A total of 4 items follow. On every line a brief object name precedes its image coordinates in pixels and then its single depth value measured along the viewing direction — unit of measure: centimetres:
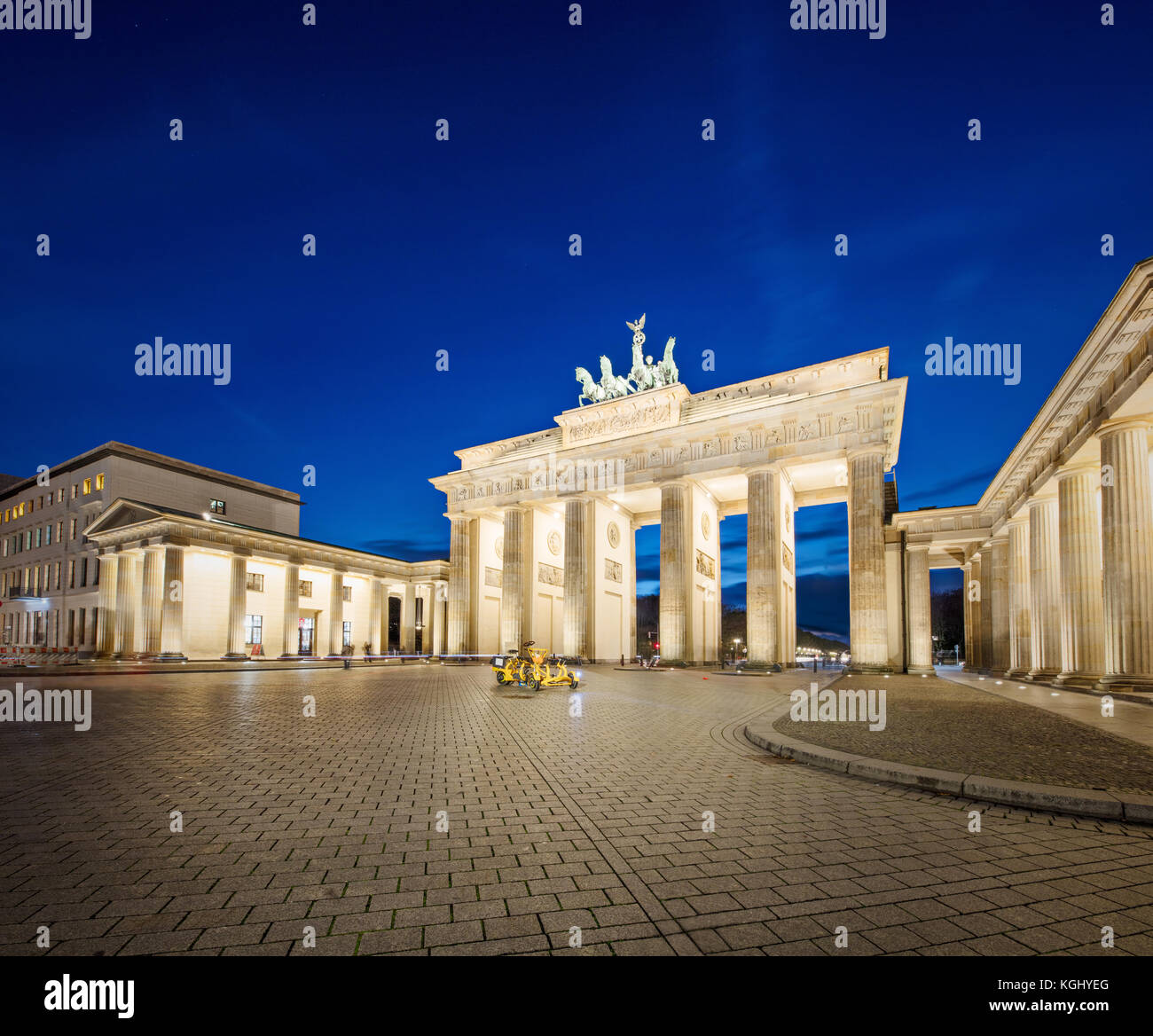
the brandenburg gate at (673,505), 3136
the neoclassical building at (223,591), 3975
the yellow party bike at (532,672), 2017
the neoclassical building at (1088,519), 1513
